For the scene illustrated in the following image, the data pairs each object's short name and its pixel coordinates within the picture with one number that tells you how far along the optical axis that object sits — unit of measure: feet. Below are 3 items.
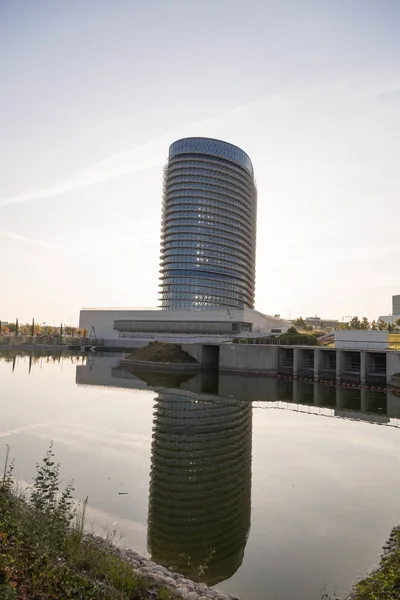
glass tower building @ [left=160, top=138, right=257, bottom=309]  569.64
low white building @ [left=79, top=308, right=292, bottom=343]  499.10
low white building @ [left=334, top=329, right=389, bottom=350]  215.72
